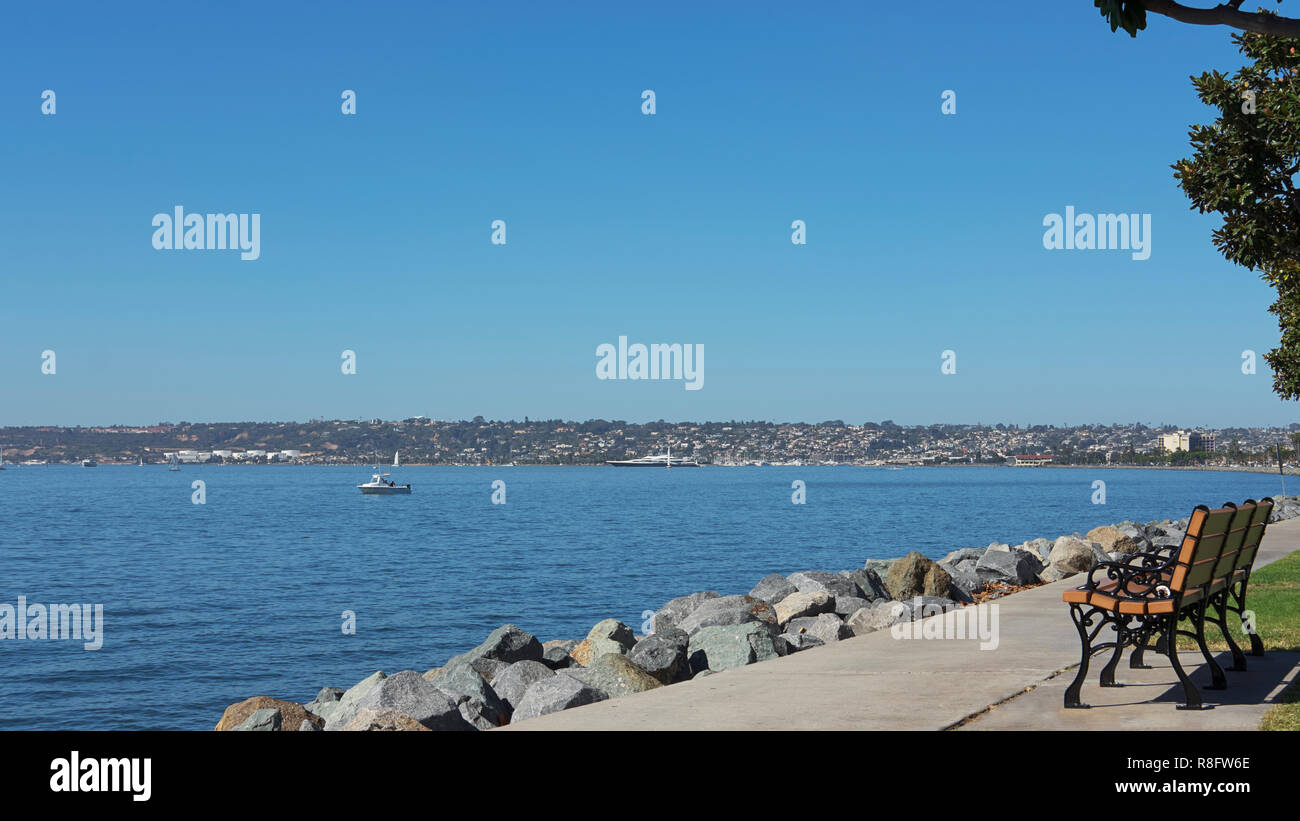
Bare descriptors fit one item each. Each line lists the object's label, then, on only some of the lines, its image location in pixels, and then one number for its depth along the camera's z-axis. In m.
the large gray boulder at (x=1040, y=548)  24.61
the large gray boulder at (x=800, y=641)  12.67
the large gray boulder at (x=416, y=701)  9.02
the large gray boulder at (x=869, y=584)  18.33
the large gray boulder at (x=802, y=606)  15.99
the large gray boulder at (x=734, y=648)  11.46
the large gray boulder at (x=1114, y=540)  21.31
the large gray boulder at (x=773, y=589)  19.85
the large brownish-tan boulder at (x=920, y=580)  16.62
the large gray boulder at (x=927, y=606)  12.99
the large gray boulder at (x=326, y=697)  14.23
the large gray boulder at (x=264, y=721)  10.91
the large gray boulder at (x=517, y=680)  11.02
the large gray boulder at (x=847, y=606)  16.61
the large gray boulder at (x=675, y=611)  18.14
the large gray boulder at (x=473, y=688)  10.24
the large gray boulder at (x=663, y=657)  10.84
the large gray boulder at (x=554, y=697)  9.12
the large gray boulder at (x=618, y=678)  9.87
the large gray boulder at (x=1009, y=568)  18.06
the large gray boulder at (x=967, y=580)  17.67
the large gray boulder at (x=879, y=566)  21.77
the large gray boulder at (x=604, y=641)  13.71
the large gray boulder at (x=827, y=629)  13.13
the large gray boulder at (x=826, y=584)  18.08
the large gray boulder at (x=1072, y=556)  18.09
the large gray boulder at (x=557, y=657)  14.41
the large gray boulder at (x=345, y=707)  11.67
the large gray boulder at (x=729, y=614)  15.54
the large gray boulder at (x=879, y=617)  12.73
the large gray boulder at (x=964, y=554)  24.95
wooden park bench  7.25
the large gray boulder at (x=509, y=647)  13.84
